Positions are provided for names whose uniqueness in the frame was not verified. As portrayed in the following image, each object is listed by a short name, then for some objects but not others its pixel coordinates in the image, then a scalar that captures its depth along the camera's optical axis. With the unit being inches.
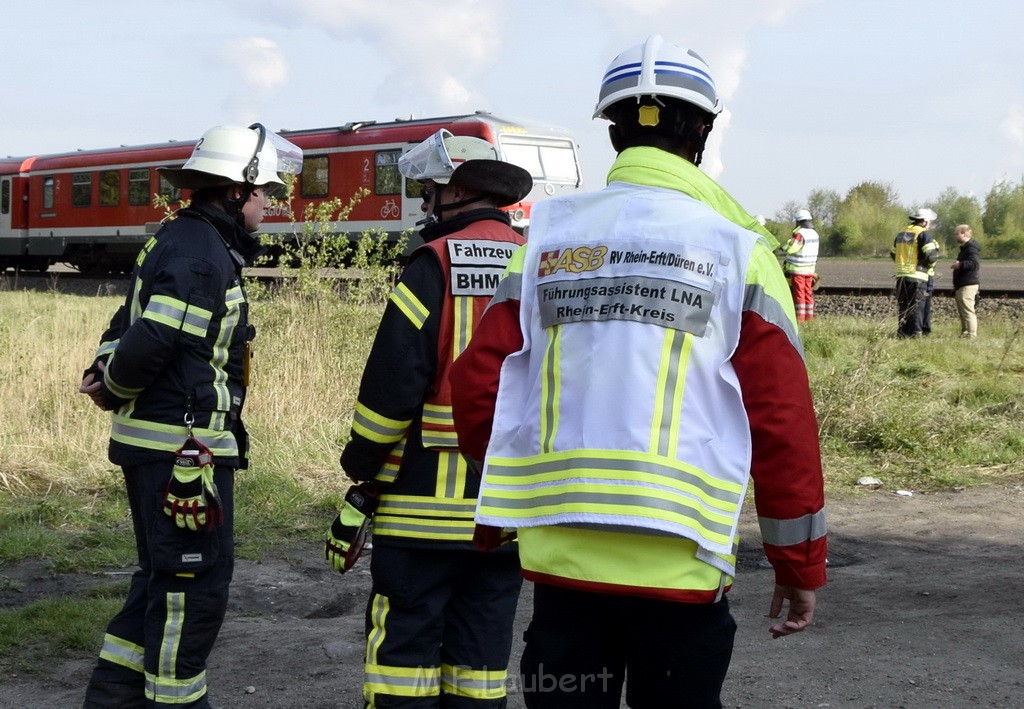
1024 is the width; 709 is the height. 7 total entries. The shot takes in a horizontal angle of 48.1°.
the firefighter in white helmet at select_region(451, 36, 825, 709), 86.8
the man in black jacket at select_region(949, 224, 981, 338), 570.6
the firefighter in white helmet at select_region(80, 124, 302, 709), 132.2
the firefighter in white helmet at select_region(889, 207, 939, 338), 570.5
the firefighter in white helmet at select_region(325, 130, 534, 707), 126.3
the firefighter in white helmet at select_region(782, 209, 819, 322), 650.2
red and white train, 795.4
